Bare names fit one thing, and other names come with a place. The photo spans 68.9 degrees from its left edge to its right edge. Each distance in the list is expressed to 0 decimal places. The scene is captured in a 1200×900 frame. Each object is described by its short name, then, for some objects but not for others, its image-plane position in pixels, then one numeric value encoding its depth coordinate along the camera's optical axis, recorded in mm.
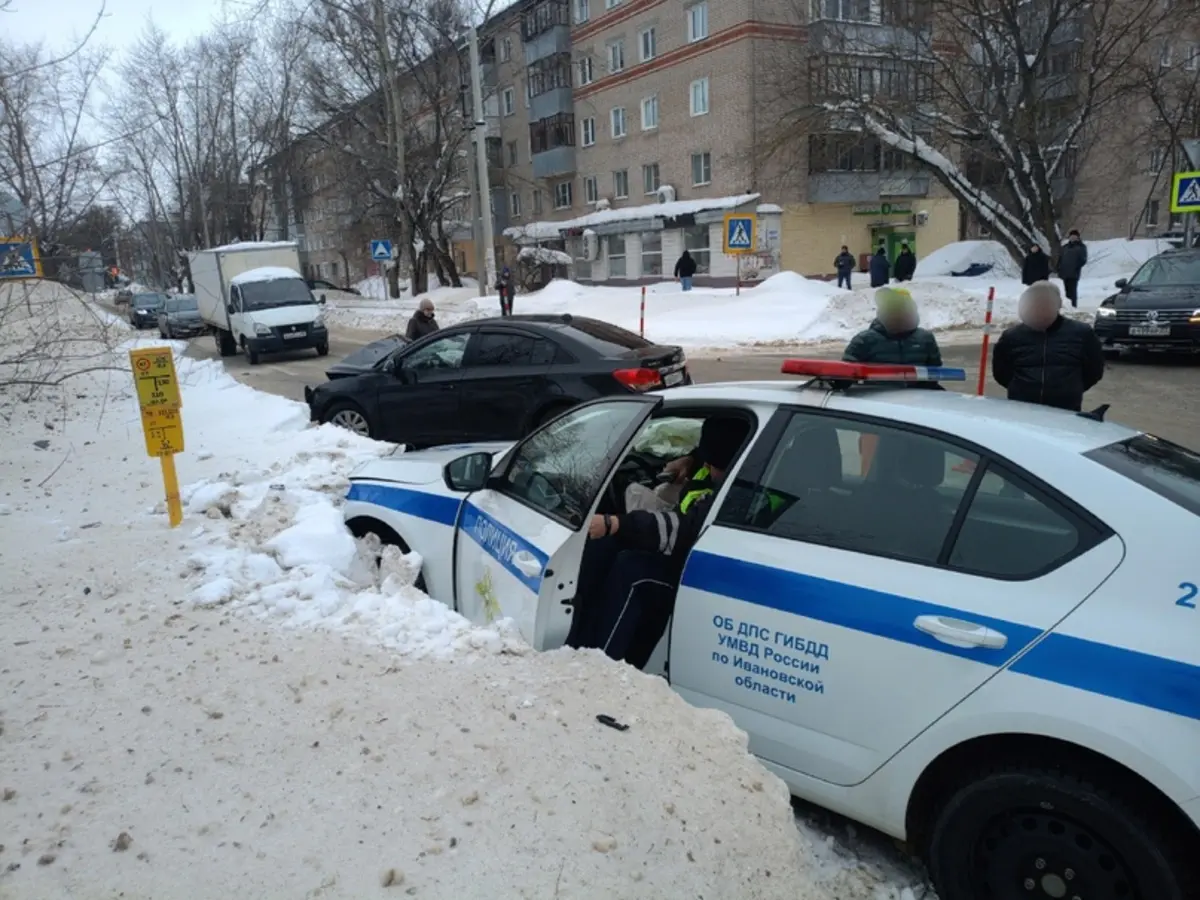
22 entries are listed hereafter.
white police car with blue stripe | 2188
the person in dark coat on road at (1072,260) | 20891
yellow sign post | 5566
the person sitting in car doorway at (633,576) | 3436
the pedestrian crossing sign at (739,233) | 21594
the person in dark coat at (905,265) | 28828
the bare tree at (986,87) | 24422
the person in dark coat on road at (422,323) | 14276
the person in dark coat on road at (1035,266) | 22453
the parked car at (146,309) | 39594
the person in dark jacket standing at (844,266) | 27872
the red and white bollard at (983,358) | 7803
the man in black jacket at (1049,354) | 5410
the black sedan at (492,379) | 8406
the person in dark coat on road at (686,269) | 30344
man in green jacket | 5762
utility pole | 23562
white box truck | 21219
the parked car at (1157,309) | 13352
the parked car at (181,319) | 33250
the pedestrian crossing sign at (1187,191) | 16297
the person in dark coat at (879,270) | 27078
